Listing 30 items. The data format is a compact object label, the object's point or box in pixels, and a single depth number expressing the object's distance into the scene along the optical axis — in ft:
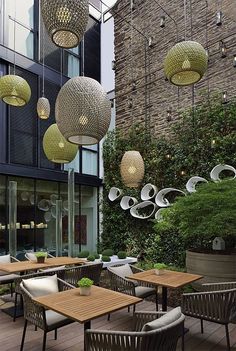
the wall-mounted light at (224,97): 28.36
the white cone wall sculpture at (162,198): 30.30
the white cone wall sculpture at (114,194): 35.63
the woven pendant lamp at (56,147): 17.48
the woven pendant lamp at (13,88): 16.88
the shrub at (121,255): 27.02
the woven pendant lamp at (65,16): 9.83
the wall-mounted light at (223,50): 28.91
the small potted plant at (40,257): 19.57
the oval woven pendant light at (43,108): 20.85
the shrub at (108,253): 27.02
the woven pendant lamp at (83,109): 12.10
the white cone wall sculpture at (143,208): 32.32
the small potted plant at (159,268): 16.34
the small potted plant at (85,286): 12.22
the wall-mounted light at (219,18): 29.67
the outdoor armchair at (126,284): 15.72
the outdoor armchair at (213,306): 12.23
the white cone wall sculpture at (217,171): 26.32
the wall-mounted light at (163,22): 34.22
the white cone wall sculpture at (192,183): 27.73
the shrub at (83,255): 26.11
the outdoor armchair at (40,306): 11.81
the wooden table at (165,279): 14.48
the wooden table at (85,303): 10.29
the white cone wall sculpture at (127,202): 34.09
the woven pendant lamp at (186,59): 13.84
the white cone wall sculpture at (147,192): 32.27
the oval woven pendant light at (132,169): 20.93
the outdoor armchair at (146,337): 8.27
